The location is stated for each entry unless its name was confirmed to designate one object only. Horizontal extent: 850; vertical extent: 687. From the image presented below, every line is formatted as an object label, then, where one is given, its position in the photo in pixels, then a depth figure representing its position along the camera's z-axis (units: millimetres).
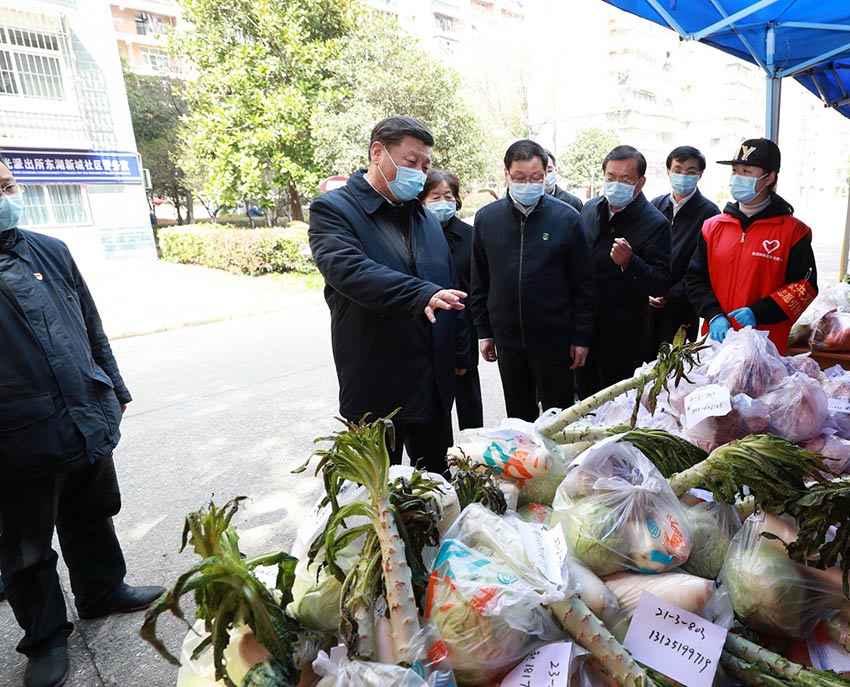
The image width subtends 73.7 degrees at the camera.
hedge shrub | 12867
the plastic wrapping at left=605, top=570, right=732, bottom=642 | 1089
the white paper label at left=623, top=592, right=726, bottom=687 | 1020
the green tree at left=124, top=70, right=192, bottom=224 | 23203
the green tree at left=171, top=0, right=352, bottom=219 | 13680
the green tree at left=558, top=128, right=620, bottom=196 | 29062
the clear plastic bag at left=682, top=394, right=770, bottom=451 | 1706
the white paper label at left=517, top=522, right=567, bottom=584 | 1062
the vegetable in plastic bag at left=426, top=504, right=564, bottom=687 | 976
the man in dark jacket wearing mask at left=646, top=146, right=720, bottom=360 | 4008
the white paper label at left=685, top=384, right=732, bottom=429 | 1597
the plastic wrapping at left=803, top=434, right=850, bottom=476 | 1696
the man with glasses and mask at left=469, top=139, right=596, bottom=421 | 3061
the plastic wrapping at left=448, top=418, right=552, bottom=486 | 1440
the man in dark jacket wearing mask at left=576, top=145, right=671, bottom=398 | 3379
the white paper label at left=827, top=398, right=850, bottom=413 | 1905
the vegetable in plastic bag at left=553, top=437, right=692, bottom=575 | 1139
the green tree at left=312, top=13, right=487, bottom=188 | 13680
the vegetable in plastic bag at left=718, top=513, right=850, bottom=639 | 1116
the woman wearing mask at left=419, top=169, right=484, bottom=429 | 3566
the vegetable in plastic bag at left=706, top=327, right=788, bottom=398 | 1875
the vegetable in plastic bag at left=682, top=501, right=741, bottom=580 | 1234
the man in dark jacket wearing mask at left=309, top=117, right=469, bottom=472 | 2285
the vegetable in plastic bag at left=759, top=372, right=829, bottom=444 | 1729
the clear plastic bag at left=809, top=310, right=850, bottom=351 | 2924
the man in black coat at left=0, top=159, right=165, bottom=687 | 1997
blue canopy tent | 3492
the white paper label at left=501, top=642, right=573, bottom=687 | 960
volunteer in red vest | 2820
